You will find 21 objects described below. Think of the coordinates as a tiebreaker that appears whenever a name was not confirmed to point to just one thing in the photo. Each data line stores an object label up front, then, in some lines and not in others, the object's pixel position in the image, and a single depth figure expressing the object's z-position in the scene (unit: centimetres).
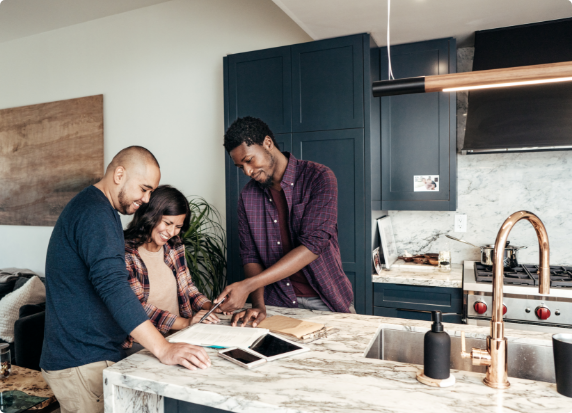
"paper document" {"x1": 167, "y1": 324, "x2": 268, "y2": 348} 130
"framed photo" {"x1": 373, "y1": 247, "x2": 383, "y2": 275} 257
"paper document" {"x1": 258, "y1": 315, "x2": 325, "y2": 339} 138
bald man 127
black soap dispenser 102
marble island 94
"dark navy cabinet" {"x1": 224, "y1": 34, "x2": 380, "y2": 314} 249
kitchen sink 129
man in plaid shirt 177
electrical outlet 288
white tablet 122
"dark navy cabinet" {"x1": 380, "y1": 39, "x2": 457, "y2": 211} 264
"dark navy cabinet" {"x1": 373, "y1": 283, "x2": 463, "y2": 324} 240
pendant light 100
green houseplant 290
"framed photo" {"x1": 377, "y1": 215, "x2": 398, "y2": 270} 270
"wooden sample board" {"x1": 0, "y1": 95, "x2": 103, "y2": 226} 377
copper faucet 102
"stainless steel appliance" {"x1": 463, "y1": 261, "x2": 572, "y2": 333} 214
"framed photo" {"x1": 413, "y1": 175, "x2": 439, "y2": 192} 268
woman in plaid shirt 174
